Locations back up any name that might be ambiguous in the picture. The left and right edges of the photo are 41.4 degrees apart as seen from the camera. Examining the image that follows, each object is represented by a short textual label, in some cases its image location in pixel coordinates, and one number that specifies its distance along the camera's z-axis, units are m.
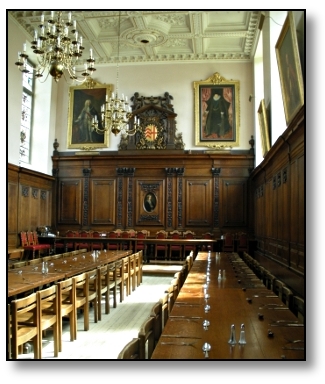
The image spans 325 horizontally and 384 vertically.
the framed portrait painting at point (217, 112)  16.33
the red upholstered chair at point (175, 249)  14.25
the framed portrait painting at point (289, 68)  6.65
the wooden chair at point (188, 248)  14.11
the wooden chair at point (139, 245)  14.15
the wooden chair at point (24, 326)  4.25
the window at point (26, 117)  15.49
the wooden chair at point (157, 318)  3.76
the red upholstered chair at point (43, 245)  14.22
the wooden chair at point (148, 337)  3.16
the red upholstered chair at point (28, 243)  13.27
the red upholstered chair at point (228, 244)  14.86
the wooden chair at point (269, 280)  6.40
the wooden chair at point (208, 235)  15.78
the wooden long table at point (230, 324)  3.09
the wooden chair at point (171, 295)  4.77
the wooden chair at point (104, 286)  7.25
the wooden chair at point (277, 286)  5.62
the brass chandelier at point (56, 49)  6.68
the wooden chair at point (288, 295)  4.96
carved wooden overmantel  16.77
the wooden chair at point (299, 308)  4.18
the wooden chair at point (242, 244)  14.35
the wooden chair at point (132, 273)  9.97
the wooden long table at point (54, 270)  5.57
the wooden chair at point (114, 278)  8.22
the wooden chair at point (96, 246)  14.47
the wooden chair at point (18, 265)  7.61
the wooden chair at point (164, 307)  4.16
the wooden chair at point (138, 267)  10.78
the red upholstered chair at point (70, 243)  14.65
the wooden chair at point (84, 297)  6.36
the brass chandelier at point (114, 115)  11.12
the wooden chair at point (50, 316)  4.80
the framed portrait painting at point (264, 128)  11.01
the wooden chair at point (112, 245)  14.25
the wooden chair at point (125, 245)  14.34
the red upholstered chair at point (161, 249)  14.22
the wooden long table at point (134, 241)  13.90
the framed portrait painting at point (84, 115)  16.91
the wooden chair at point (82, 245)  14.56
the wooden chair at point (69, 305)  5.43
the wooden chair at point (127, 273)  9.37
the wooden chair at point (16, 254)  12.05
